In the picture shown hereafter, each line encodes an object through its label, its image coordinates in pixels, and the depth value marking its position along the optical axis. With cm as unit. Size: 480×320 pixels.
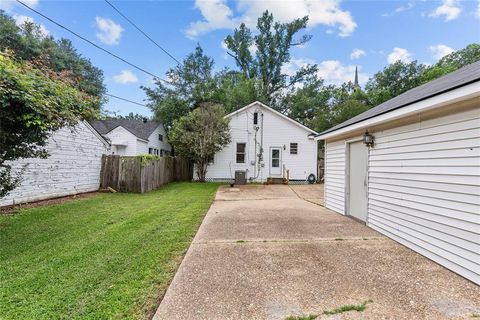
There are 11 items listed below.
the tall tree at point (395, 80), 2820
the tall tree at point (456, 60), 2588
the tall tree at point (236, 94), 2394
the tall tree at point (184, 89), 2356
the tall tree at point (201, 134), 1566
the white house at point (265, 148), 1711
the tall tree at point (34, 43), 2319
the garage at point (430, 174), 327
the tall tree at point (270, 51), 3019
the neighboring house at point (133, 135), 1819
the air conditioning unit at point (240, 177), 1580
